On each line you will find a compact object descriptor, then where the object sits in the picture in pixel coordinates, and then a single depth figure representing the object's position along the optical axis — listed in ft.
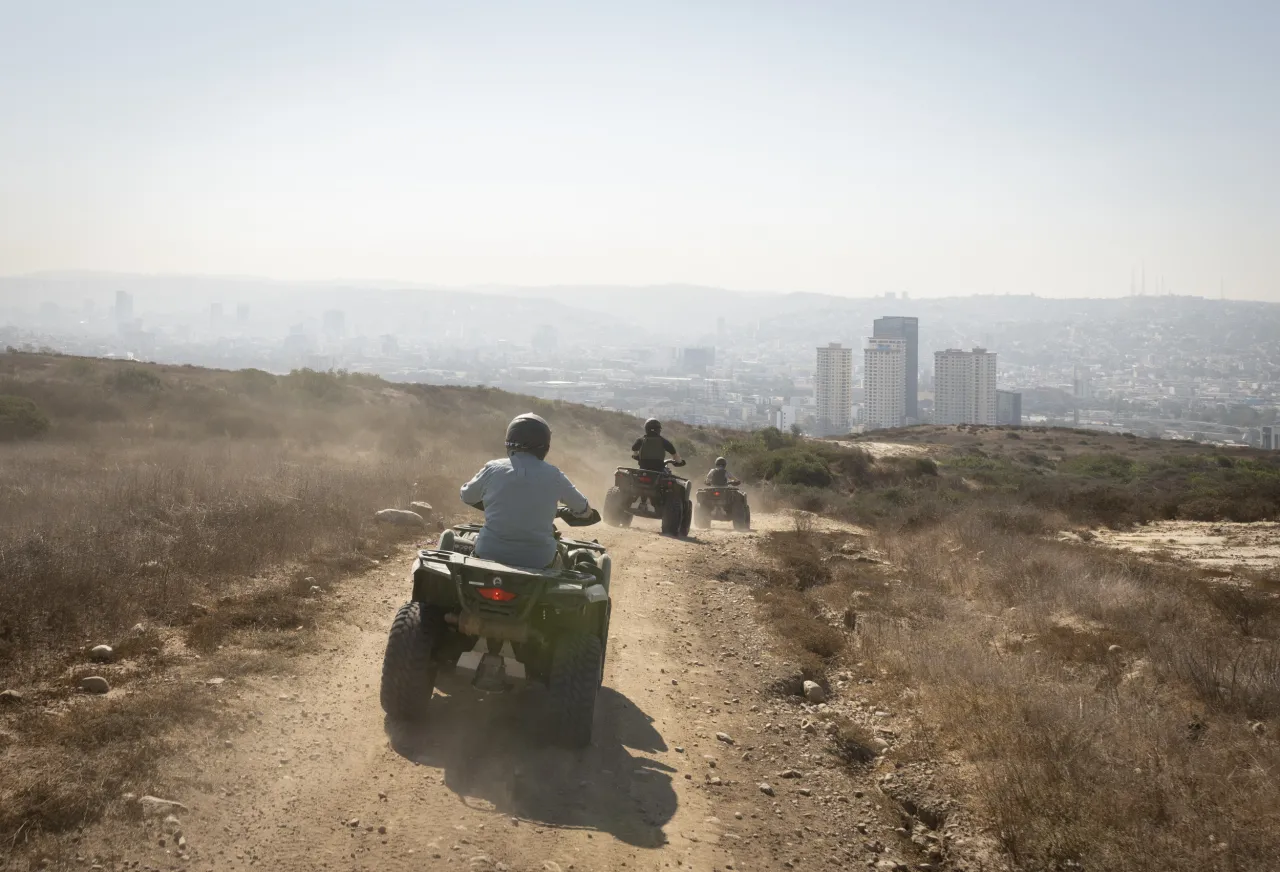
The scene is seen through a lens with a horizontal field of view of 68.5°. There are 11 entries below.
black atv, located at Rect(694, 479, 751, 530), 61.93
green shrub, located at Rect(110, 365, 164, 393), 104.99
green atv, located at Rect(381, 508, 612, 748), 18.61
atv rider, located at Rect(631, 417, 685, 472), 55.57
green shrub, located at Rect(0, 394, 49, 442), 74.13
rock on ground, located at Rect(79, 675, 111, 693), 20.38
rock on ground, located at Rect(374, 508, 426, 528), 45.85
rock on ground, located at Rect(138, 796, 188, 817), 14.73
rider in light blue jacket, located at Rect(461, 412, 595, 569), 20.52
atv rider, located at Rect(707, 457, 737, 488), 63.31
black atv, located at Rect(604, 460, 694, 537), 54.13
